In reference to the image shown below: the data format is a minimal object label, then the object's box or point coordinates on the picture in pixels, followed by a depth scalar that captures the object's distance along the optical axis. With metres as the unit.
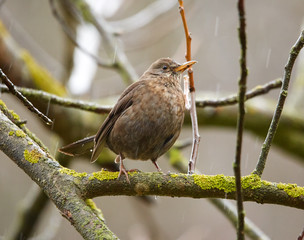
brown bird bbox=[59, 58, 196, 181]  6.87
